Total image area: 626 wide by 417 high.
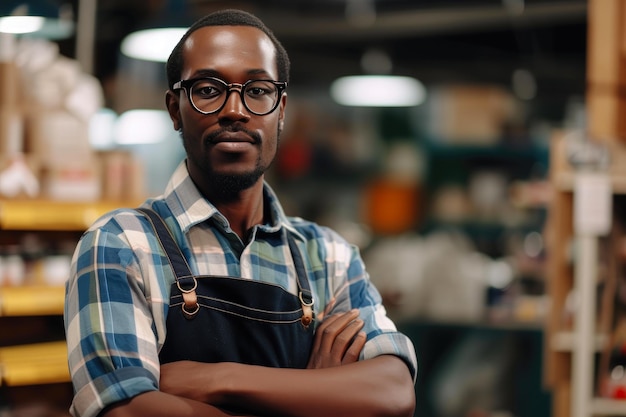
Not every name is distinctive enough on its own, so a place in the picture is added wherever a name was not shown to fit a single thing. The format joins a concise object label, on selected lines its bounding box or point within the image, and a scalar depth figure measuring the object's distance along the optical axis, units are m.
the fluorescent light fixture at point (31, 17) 4.18
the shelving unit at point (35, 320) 3.73
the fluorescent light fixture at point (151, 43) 5.02
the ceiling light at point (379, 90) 10.79
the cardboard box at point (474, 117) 9.50
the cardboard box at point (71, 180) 4.02
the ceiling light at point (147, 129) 9.25
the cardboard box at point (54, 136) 4.02
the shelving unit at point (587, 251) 4.24
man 1.75
